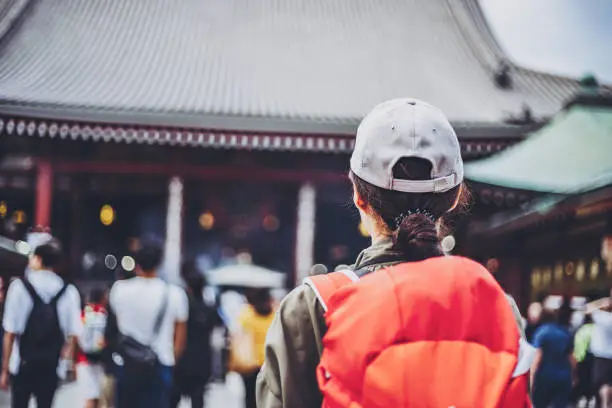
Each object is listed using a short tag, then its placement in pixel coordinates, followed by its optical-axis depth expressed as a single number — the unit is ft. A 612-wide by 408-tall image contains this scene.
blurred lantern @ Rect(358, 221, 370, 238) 44.15
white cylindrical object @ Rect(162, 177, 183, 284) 39.40
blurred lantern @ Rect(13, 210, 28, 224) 47.57
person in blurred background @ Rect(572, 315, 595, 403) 21.09
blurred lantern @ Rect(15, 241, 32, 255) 31.90
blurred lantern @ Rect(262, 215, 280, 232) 45.76
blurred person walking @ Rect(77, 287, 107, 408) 17.21
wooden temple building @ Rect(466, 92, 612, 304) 24.95
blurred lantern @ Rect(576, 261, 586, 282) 26.30
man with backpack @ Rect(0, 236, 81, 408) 13.91
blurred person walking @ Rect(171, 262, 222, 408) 16.34
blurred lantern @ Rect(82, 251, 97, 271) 43.54
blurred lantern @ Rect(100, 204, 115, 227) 45.56
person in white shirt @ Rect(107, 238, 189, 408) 13.38
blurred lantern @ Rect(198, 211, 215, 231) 45.24
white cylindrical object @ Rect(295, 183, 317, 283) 40.14
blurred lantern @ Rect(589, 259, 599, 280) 25.22
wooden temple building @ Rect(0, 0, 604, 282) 36.19
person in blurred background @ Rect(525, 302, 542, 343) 24.01
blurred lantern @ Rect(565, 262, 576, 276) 26.94
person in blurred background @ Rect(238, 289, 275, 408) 17.58
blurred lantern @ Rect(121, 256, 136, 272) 47.83
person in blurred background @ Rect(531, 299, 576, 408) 18.72
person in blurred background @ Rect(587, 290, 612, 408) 19.08
